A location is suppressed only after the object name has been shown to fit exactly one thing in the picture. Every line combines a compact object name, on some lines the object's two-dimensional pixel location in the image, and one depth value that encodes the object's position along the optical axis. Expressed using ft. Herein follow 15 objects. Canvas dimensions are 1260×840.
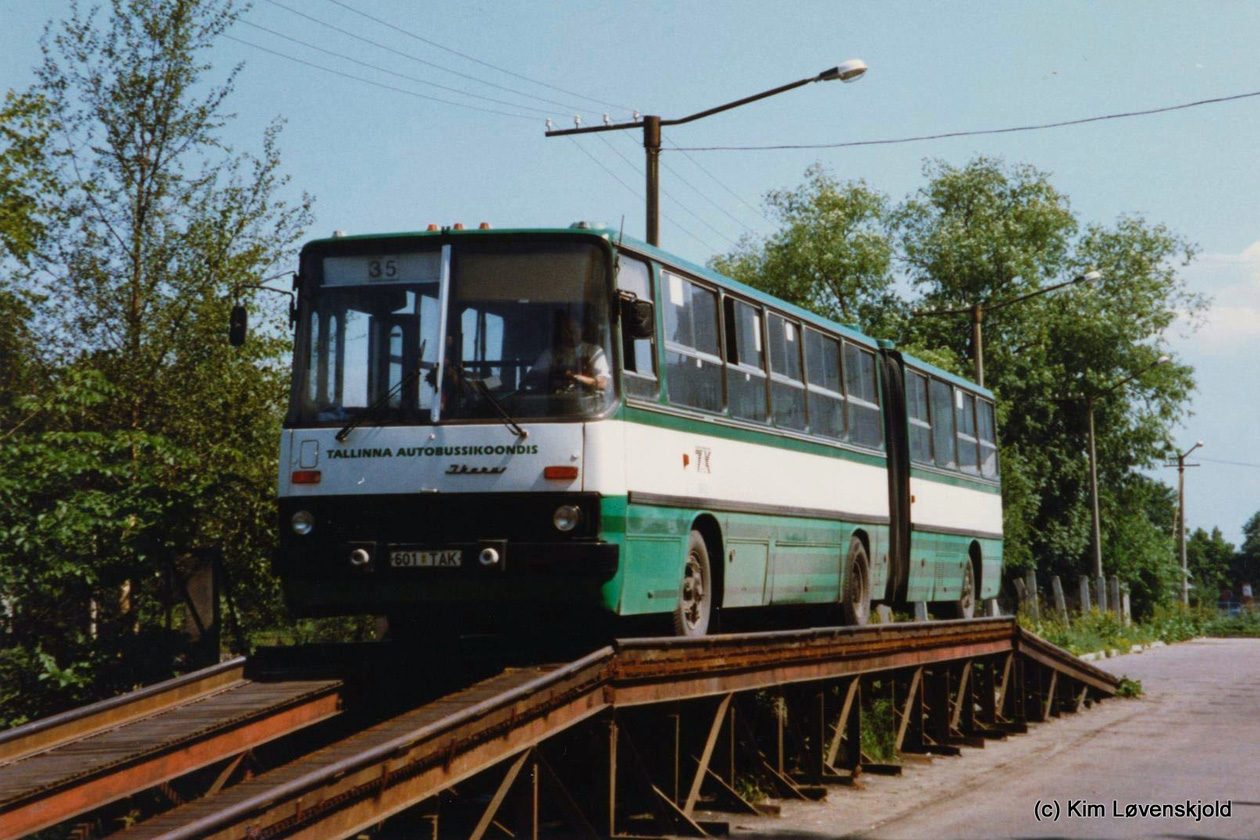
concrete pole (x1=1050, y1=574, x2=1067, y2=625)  135.23
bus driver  36.11
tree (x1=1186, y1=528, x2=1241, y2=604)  442.09
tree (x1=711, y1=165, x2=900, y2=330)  193.26
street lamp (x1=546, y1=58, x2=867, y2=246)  64.08
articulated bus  35.55
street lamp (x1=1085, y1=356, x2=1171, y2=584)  150.92
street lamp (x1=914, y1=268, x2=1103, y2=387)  108.50
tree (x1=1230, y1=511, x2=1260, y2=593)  543.80
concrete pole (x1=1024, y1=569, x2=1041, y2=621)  127.34
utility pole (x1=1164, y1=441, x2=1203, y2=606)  238.15
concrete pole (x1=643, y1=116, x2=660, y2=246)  63.87
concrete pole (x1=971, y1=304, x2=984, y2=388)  109.19
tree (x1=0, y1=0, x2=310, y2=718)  55.31
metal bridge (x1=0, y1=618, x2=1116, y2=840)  26.63
